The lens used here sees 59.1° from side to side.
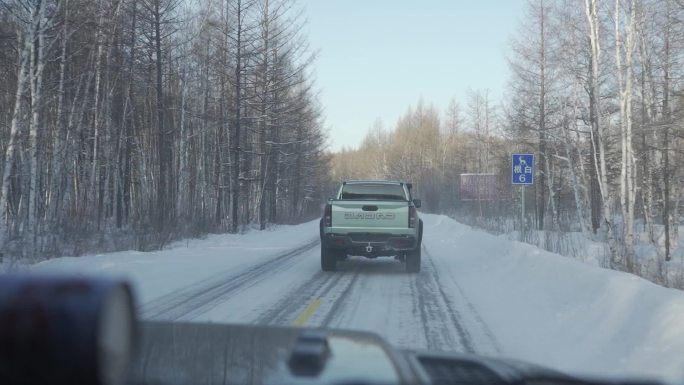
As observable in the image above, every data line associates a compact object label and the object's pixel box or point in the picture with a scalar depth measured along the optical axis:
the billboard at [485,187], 40.01
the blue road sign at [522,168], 18.33
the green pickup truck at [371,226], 13.30
